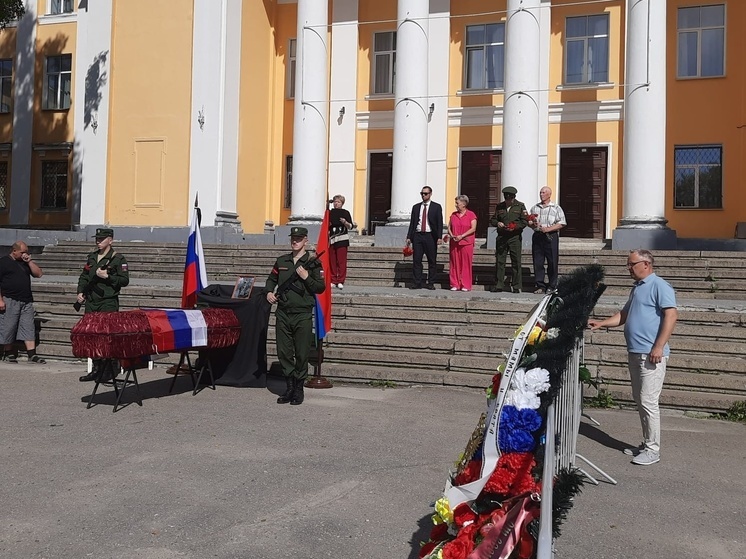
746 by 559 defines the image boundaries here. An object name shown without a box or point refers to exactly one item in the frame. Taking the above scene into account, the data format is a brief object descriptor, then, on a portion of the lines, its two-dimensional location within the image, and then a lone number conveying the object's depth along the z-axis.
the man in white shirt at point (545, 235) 13.40
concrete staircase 9.20
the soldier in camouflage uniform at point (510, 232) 13.55
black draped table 9.69
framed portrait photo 9.77
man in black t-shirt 11.33
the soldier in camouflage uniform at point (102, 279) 10.23
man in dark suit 14.27
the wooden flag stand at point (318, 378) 9.76
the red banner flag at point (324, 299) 9.70
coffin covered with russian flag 7.99
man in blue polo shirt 6.55
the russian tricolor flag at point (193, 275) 10.70
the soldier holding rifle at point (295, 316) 8.68
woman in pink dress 14.13
